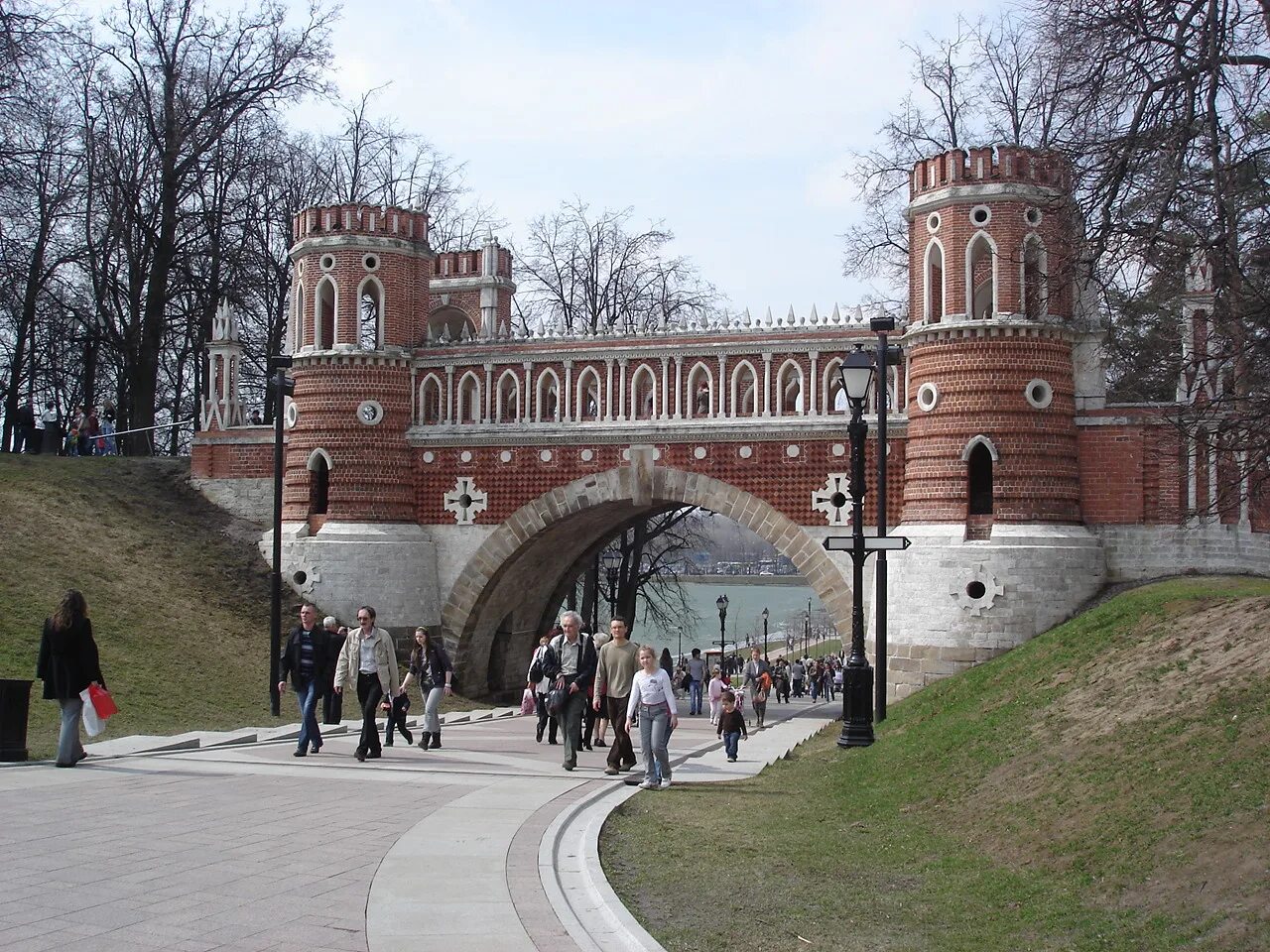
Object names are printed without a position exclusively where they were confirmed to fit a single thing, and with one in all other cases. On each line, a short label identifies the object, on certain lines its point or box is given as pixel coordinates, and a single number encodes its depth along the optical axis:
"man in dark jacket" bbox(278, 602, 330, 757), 13.33
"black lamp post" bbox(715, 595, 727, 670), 38.36
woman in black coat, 11.46
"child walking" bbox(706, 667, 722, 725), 19.34
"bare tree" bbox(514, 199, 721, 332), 37.19
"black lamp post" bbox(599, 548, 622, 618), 36.75
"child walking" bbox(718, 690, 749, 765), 14.62
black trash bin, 11.73
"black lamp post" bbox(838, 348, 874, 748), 14.84
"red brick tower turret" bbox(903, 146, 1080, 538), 20.38
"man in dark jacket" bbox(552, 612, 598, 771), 12.65
